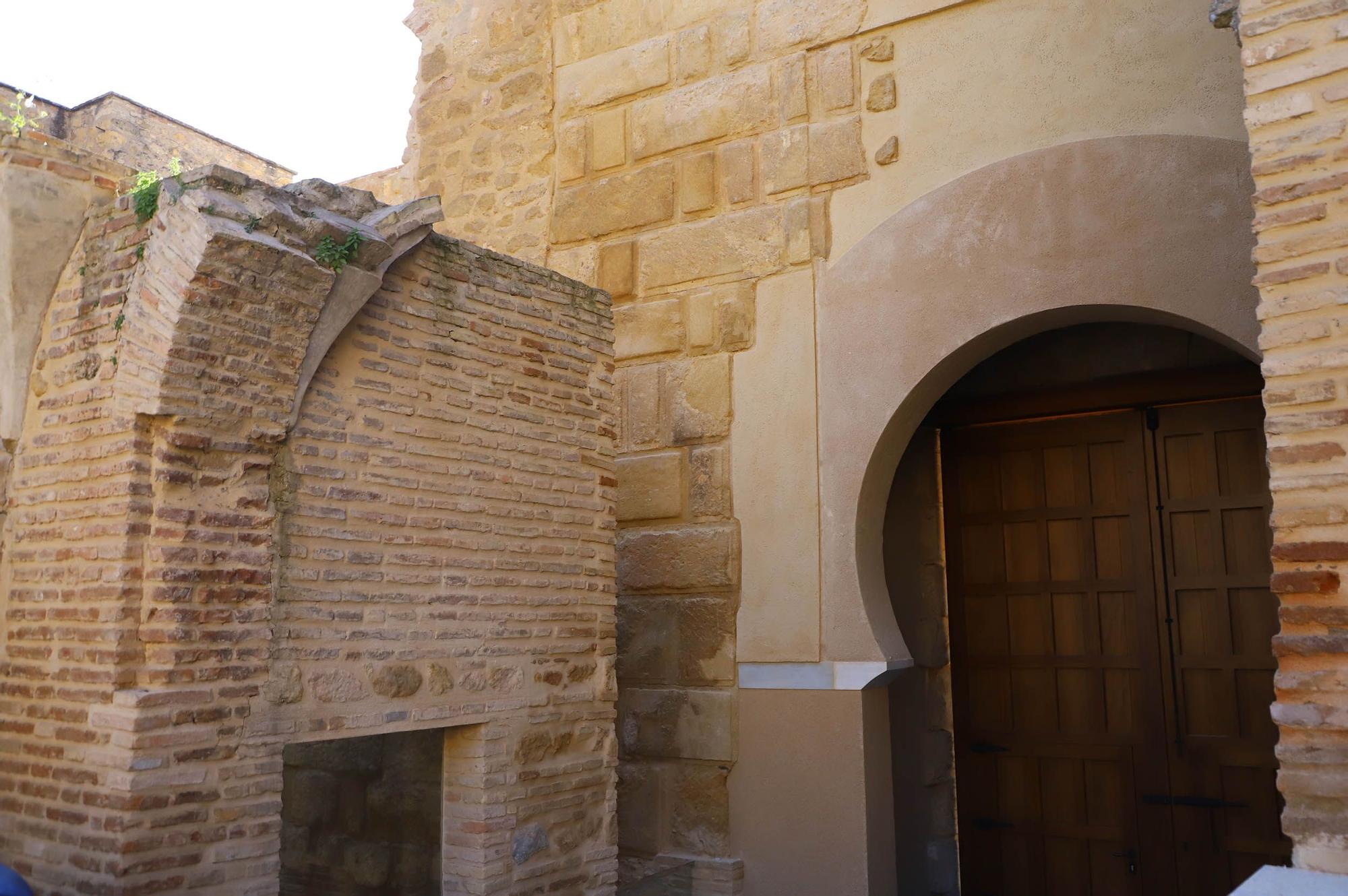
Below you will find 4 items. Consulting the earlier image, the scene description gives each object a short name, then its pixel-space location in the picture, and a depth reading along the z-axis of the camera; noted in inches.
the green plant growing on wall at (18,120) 153.0
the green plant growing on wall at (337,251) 156.6
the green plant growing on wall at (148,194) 149.5
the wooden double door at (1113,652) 211.0
